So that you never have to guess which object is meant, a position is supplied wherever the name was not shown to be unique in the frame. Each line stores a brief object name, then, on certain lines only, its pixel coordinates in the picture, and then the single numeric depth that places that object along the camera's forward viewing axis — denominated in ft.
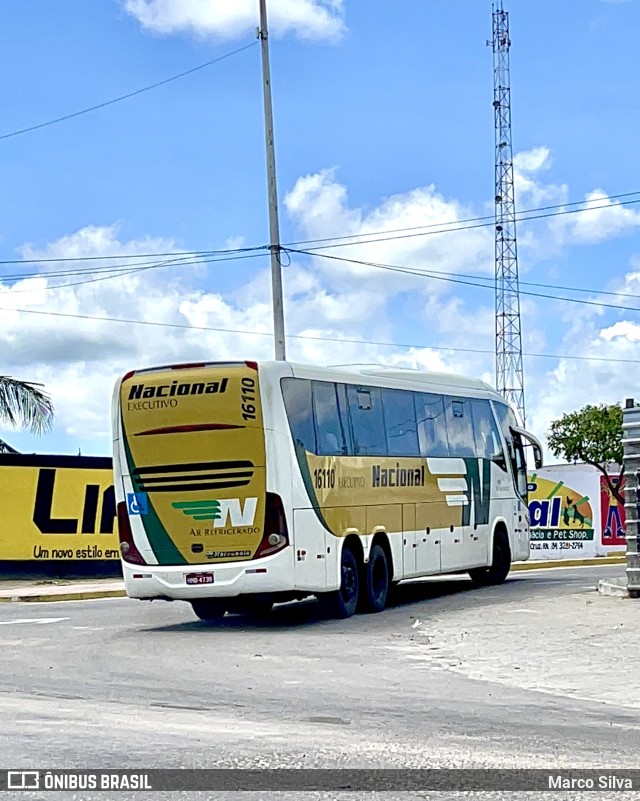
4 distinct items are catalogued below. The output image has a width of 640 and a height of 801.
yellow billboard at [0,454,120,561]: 95.71
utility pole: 89.97
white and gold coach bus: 55.77
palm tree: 101.76
